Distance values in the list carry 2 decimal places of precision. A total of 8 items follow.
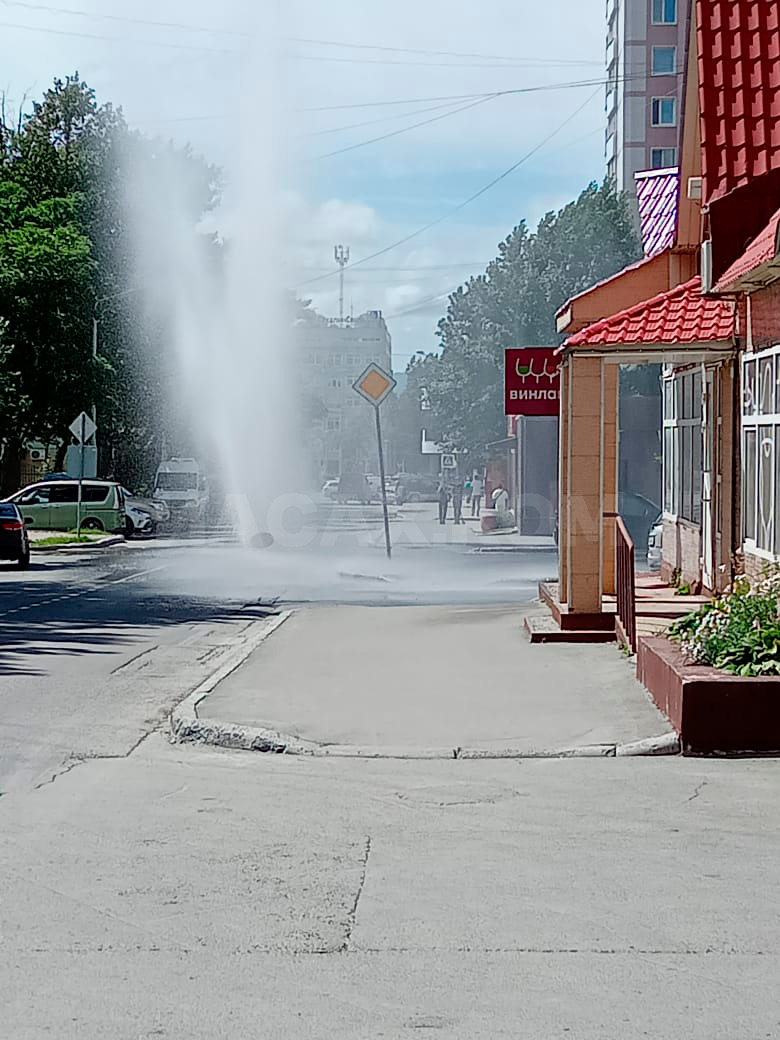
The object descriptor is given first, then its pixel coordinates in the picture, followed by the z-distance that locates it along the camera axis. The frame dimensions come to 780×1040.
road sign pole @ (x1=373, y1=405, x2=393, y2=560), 29.20
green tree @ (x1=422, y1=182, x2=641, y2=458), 65.00
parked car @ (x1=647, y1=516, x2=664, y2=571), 28.52
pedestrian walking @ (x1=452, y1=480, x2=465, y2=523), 63.25
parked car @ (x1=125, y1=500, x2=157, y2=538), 49.81
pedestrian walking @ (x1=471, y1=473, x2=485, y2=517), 78.69
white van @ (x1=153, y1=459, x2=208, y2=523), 57.98
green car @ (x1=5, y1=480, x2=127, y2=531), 47.06
